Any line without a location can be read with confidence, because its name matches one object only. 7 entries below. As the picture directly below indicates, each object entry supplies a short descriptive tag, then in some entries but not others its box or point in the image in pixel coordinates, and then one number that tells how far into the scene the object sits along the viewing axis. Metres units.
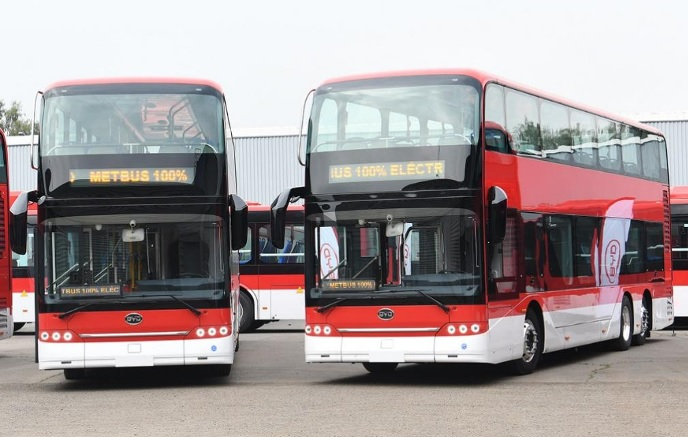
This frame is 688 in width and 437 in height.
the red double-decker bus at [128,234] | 15.59
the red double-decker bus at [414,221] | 15.62
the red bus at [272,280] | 28.86
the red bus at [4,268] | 21.38
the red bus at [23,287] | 29.95
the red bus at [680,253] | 28.56
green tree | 85.50
